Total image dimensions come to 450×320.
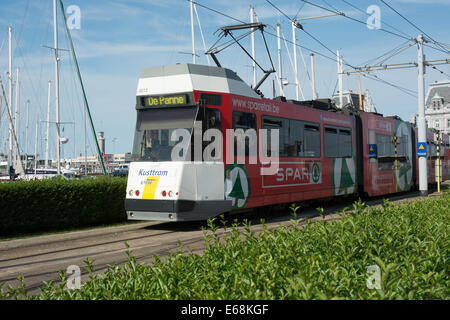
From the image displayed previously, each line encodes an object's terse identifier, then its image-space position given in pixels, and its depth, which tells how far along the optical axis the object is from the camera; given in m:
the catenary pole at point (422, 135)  22.45
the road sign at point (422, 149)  22.31
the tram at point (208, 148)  11.85
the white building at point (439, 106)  111.50
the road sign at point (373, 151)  20.55
